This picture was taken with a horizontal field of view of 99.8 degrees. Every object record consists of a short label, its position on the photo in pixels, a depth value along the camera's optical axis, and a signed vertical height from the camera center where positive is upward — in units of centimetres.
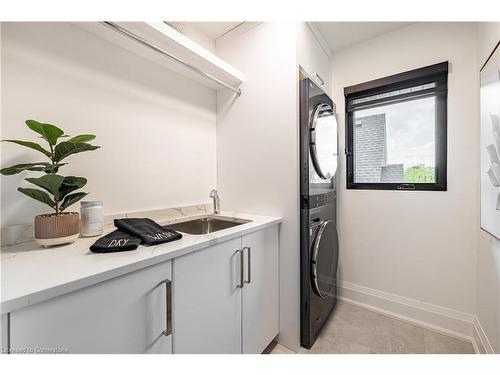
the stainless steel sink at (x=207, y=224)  171 -33
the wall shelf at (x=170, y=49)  121 +93
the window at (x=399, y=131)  183 +50
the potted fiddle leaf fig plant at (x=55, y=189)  90 -1
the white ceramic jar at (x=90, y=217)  112 -17
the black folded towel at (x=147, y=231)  99 -23
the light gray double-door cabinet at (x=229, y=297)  98 -63
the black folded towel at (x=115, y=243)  86 -25
